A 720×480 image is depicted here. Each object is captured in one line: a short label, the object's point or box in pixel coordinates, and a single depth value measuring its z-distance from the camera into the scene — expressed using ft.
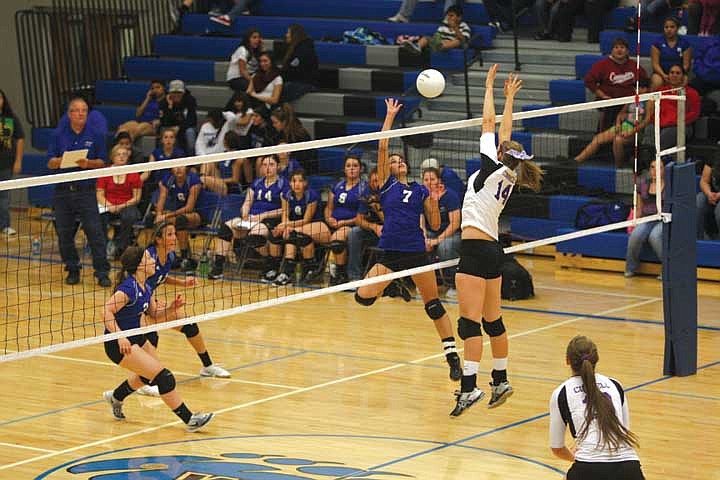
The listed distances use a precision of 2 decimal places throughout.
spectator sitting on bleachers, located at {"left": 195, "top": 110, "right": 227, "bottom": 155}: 62.95
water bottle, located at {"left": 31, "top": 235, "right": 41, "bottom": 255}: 60.70
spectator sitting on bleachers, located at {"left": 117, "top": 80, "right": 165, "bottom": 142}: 67.82
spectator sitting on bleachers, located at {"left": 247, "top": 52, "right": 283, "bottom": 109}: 65.05
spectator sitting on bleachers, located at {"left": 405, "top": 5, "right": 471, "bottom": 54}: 64.69
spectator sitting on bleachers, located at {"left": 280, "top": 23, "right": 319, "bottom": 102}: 65.86
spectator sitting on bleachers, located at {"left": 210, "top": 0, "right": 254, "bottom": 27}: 74.43
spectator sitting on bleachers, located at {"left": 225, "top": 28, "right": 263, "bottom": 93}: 66.95
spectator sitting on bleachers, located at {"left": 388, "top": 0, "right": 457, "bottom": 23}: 69.36
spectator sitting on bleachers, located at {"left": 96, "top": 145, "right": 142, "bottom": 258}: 56.75
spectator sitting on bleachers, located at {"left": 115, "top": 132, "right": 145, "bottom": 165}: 57.47
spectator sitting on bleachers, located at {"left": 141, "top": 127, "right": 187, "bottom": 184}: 58.44
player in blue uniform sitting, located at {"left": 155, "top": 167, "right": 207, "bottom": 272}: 55.93
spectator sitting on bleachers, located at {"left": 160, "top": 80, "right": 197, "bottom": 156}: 65.41
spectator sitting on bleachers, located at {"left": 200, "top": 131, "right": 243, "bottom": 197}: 58.70
